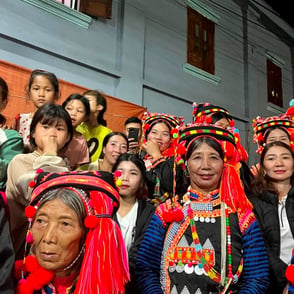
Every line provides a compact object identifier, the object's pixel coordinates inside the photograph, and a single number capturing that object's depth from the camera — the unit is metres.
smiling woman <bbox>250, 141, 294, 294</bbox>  2.15
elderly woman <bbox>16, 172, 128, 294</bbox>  1.57
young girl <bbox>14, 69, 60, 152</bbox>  3.04
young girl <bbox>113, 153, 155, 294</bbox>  2.34
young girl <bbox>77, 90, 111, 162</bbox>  3.47
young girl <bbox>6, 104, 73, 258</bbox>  2.00
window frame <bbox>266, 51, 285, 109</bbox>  10.13
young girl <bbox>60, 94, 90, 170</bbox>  2.85
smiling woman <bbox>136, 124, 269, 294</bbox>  1.89
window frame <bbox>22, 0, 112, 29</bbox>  5.07
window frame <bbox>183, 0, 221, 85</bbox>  7.73
